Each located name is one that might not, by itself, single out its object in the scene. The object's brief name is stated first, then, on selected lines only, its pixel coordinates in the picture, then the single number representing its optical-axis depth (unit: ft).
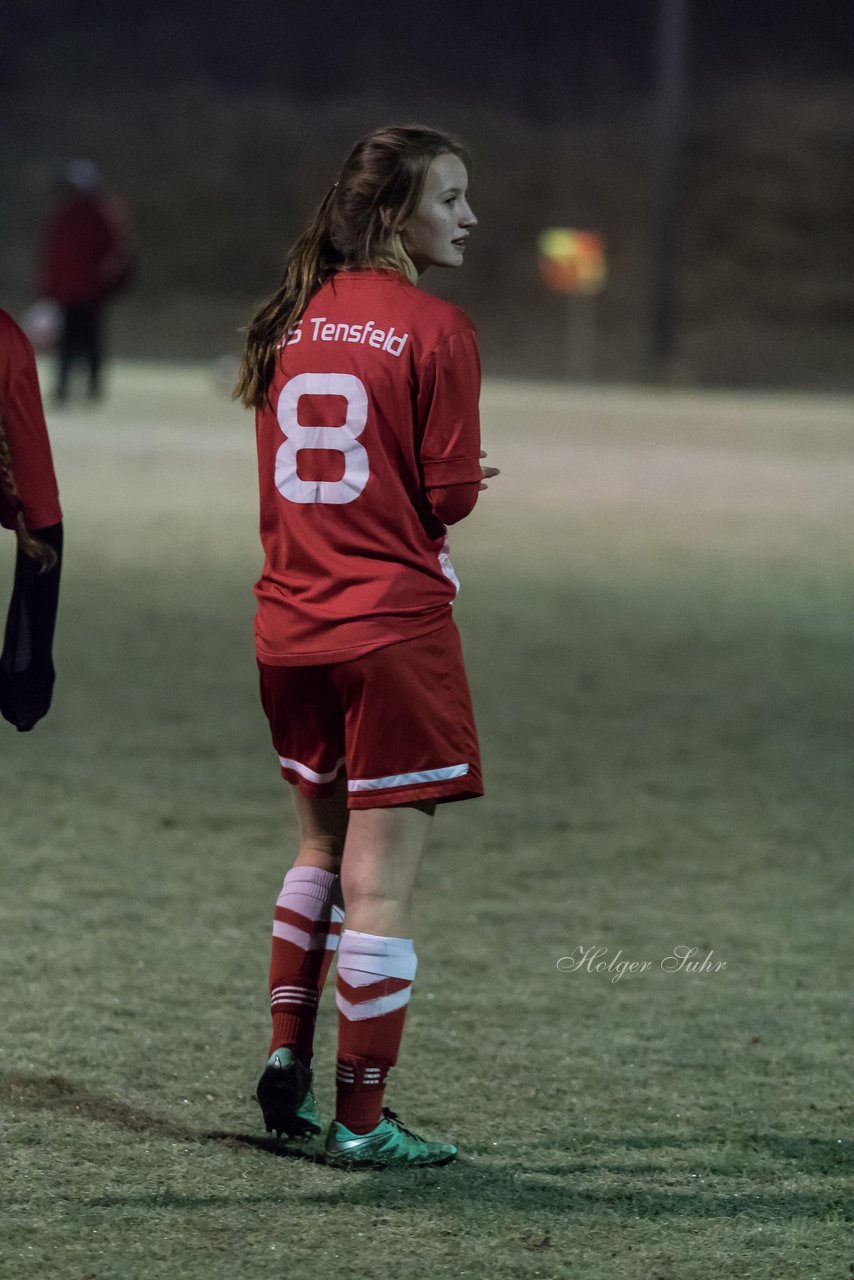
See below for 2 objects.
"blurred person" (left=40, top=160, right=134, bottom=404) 119.44
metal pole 183.62
